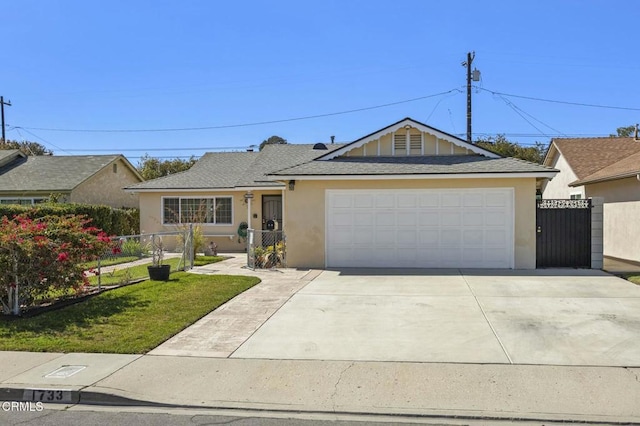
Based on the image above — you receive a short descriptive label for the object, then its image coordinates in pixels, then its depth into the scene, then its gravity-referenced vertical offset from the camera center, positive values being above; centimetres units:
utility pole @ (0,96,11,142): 4849 +992
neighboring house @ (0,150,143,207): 2533 +147
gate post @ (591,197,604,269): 1409 -92
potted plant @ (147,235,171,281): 1211 -164
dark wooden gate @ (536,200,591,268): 1433 -96
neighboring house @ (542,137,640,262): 1575 +75
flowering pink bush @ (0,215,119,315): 850 -94
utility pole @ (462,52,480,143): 2869 +732
